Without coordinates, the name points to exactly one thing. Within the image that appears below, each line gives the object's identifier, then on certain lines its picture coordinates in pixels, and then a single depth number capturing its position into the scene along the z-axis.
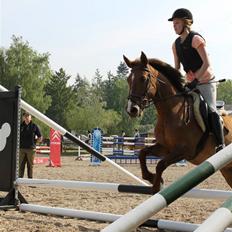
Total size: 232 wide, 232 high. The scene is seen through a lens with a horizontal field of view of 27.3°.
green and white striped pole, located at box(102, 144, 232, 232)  2.18
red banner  19.39
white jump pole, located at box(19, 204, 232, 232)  4.88
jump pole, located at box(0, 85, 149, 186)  6.65
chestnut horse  5.09
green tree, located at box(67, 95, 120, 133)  61.25
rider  5.65
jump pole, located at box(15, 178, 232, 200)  4.78
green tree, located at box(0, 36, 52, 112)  53.34
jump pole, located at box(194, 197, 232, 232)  2.06
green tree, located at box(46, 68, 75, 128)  67.76
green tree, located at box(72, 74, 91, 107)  80.78
